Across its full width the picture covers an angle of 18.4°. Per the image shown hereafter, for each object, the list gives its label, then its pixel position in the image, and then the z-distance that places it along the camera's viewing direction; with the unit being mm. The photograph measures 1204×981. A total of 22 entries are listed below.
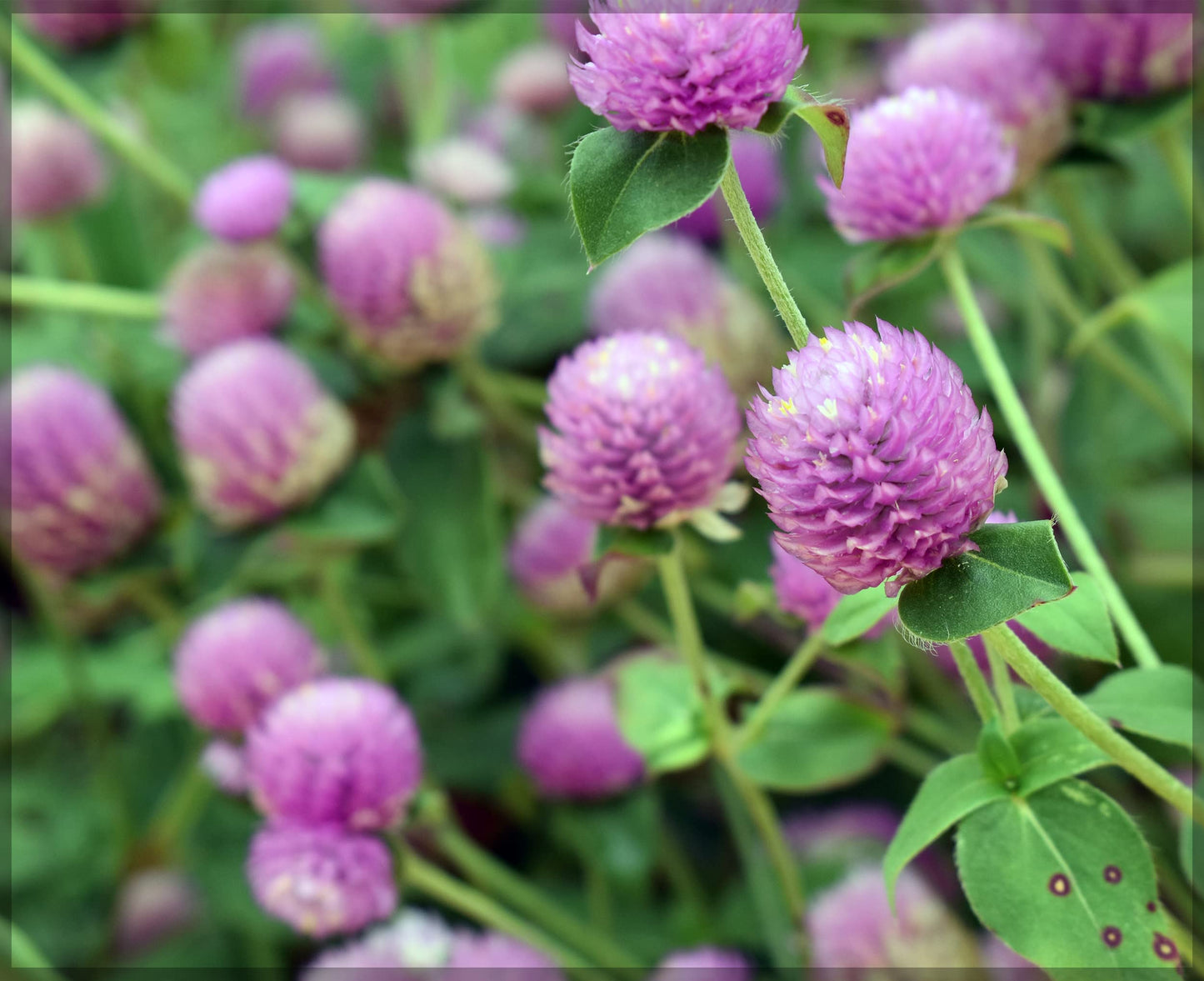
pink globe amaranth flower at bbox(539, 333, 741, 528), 442
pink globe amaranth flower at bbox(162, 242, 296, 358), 536
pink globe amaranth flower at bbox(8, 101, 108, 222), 586
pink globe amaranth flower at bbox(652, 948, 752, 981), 475
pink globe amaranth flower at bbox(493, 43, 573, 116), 632
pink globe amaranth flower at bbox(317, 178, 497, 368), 521
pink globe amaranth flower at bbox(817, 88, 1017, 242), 447
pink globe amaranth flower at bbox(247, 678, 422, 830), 465
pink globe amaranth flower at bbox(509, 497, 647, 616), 529
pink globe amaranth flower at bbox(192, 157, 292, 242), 530
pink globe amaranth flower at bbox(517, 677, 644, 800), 515
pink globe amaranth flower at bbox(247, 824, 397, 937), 460
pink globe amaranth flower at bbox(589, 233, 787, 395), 522
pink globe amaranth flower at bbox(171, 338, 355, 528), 511
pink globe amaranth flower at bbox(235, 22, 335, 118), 725
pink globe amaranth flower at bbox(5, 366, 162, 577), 531
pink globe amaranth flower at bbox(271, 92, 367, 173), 649
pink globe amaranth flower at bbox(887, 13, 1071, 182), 487
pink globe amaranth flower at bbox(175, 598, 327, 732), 494
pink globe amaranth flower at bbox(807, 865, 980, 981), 468
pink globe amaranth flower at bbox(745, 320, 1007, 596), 402
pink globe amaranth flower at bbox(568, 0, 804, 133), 412
